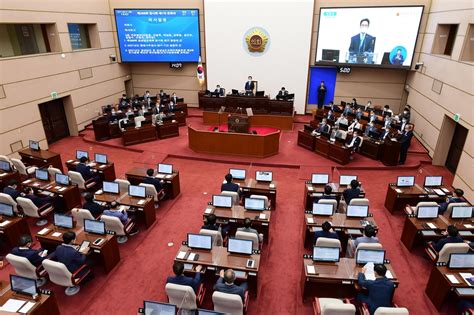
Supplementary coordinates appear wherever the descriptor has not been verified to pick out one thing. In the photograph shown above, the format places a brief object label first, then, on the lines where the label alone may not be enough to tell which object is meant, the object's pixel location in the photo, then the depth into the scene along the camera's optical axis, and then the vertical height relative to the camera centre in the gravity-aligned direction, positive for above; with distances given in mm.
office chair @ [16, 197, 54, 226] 8109 -4325
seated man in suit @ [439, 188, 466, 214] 7983 -3942
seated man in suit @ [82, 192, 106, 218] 7957 -4032
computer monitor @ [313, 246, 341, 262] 6102 -3939
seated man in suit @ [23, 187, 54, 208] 8603 -4194
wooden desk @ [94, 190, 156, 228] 8352 -4125
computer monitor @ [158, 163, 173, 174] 10078 -3931
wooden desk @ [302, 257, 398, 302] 5828 -4168
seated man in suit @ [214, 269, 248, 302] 5337 -4033
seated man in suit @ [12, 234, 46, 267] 6340 -4047
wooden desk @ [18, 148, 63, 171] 11172 -4069
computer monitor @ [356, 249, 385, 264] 6032 -3940
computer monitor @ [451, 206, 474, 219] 7473 -3911
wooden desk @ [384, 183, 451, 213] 8856 -4240
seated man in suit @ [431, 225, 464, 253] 6495 -3987
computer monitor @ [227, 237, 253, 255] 6324 -3944
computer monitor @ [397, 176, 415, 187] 9180 -3956
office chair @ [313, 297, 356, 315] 4895 -3959
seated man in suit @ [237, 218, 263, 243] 6754 -3904
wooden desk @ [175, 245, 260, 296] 6000 -4127
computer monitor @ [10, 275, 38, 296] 5387 -3997
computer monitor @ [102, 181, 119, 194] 8742 -3904
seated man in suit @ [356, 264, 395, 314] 5359 -4048
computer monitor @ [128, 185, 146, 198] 8617 -3941
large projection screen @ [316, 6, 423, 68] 14828 +41
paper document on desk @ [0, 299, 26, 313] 5211 -4201
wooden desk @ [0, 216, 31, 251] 7517 -4397
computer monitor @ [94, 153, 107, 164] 10795 -3888
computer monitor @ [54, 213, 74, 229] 7254 -3972
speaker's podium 13859 -3556
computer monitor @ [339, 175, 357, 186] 9328 -3970
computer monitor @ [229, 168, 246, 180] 9602 -3896
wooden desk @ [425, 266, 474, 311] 5723 -4334
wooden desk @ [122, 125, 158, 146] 14188 -4201
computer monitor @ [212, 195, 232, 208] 8016 -3921
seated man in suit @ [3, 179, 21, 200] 8615 -3955
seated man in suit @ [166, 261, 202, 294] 5512 -4039
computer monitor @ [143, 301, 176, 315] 4719 -3834
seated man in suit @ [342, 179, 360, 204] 8477 -3902
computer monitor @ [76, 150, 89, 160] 11029 -3836
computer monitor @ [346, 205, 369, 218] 7551 -3924
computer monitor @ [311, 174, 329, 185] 9297 -3951
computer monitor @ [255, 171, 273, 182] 9547 -3967
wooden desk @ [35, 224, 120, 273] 6785 -4201
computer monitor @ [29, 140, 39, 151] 11772 -3787
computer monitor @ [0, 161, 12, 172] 10391 -3960
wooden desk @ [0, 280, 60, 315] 5336 -4223
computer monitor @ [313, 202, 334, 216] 7648 -3912
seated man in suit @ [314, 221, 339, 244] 6625 -3935
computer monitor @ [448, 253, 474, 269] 5922 -3956
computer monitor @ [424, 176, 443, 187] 9141 -3941
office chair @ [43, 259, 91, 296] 5895 -4307
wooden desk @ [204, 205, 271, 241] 7625 -4103
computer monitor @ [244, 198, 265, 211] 7900 -3919
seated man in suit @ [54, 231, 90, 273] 6266 -4061
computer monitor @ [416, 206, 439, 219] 7574 -3957
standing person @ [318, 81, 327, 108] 17469 -2909
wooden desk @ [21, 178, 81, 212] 9094 -4147
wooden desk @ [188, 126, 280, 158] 12961 -4158
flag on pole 18188 -1984
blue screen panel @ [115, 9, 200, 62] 17641 +63
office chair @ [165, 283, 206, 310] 5352 -4170
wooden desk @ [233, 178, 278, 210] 9203 -4165
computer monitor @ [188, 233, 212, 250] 6469 -3936
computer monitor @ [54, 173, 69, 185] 9359 -3943
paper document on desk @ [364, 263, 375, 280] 5762 -4063
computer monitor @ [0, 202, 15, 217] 7859 -4028
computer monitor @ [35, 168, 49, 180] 9664 -3937
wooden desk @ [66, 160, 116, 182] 10477 -4131
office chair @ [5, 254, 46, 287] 6105 -4279
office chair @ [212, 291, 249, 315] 5152 -4135
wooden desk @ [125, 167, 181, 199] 9836 -4182
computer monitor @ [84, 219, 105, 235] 7018 -3956
